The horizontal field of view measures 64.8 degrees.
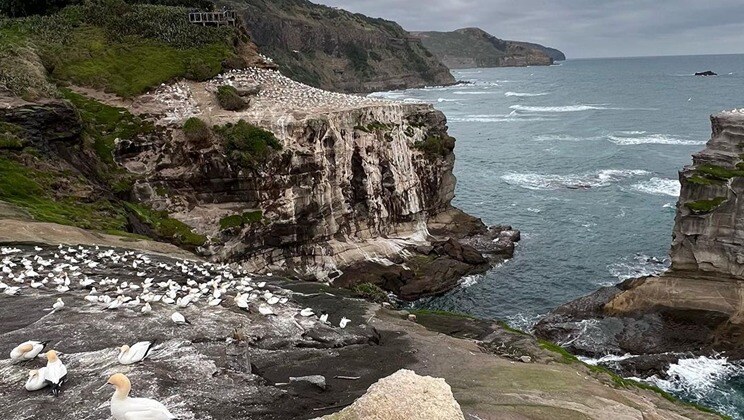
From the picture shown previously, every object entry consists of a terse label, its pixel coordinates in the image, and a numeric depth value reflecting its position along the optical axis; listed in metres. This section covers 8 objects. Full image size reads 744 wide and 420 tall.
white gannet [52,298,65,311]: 18.92
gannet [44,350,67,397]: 13.59
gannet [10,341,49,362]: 14.77
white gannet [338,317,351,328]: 22.41
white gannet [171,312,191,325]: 18.72
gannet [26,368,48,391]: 13.59
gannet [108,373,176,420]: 10.78
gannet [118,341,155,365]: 15.16
